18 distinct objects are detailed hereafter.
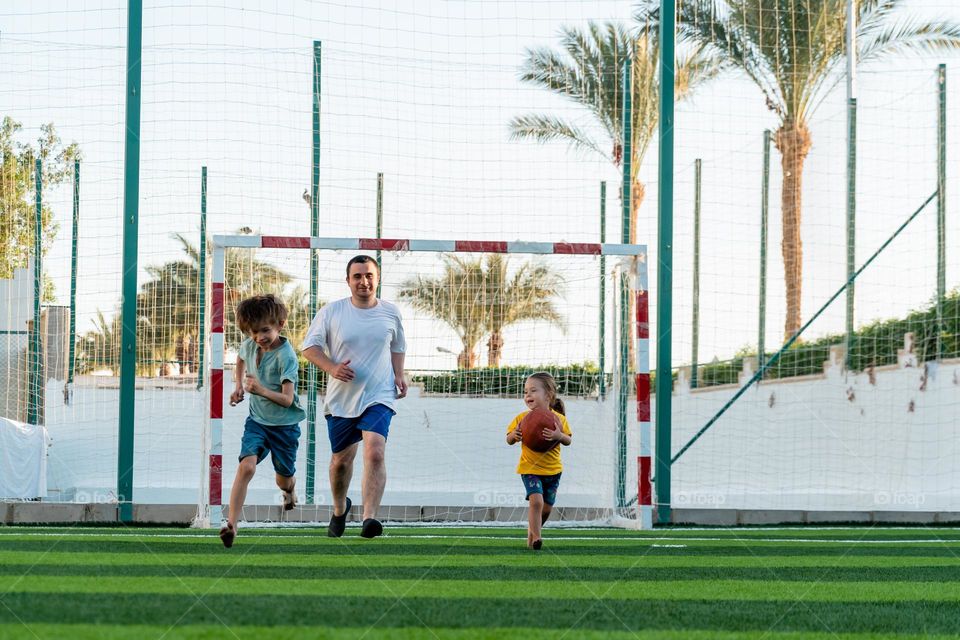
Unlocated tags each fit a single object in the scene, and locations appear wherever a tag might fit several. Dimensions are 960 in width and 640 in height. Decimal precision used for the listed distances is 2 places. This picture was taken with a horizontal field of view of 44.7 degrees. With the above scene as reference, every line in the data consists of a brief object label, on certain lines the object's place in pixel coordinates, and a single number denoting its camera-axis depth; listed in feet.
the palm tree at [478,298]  36.47
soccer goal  34.47
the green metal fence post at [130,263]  30.76
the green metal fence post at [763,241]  40.98
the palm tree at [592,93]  37.96
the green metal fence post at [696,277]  38.26
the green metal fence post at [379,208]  35.04
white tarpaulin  35.73
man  23.21
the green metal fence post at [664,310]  33.58
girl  23.85
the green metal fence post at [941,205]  41.06
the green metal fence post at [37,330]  36.37
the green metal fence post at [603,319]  36.86
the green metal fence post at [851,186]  40.57
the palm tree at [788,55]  40.34
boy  22.70
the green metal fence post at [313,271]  33.71
